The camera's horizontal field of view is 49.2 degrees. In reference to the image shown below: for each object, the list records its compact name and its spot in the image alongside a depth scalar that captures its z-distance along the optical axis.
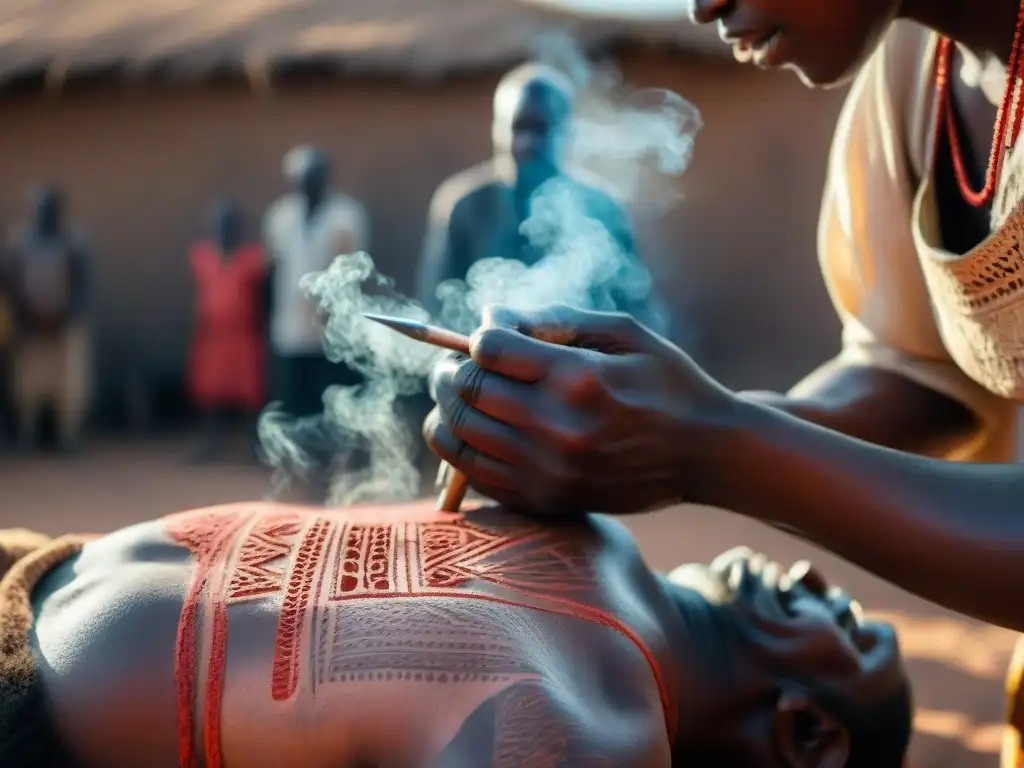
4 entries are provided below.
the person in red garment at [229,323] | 8.59
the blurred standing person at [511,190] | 3.89
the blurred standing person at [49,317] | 8.69
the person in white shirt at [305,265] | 6.14
